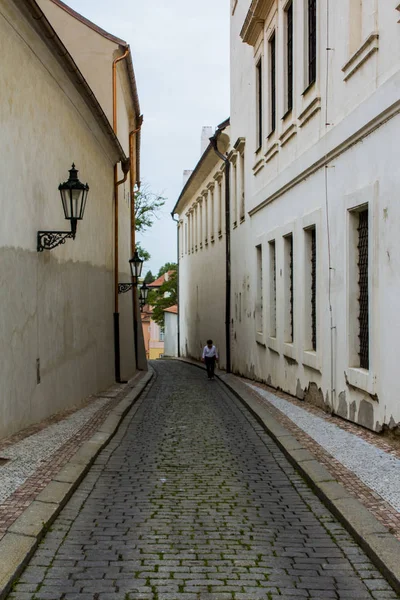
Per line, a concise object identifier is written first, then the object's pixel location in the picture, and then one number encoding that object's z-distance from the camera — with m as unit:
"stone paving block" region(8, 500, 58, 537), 5.34
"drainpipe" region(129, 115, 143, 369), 27.12
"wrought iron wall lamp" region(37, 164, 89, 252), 10.41
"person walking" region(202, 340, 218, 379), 23.03
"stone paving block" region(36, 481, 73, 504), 6.22
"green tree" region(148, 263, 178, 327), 82.19
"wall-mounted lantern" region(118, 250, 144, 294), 22.67
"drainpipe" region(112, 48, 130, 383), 19.80
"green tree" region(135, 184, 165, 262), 42.03
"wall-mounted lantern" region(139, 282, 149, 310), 29.50
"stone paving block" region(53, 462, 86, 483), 6.98
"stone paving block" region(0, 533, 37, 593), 4.55
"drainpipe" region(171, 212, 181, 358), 46.97
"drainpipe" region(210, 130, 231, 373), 24.77
